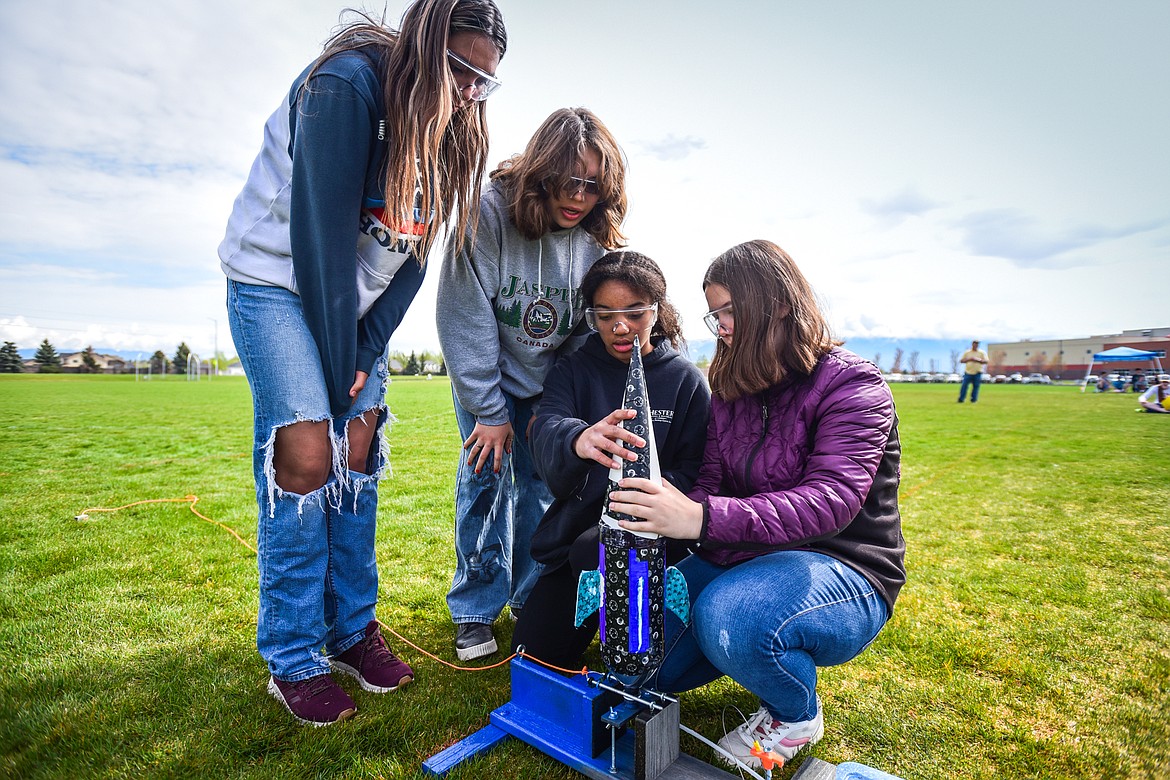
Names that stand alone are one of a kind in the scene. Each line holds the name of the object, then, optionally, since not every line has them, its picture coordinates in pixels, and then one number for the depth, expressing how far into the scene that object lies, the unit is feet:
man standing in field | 64.85
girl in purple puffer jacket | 5.85
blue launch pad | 5.69
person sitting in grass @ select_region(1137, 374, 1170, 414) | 54.29
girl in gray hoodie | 7.90
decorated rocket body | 5.71
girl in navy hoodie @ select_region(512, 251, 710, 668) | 7.80
